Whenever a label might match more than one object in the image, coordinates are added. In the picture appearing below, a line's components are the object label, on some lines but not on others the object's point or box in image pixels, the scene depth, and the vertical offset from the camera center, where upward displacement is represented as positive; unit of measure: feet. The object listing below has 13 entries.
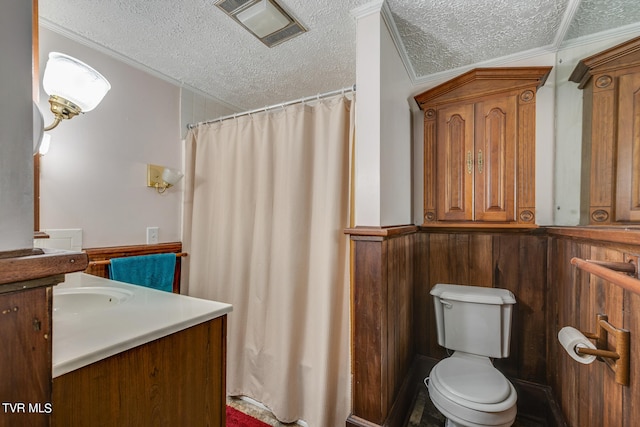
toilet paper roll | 2.83 -1.36
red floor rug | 5.25 -4.09
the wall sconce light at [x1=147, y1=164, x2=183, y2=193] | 6.29 +0.78
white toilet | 4.02 -2.72
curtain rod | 5.12 +2.24
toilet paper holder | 2.58 -1.35
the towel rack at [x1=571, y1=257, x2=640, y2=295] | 1.93 -0.48
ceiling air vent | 4.34 +3.25
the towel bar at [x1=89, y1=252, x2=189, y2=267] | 5.21 -1.01
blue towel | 5.41 -1.26
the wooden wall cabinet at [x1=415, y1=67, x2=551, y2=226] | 5.37 +1.38
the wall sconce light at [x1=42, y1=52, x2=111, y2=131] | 3.68 +1.73
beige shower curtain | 5.10 -0.83
